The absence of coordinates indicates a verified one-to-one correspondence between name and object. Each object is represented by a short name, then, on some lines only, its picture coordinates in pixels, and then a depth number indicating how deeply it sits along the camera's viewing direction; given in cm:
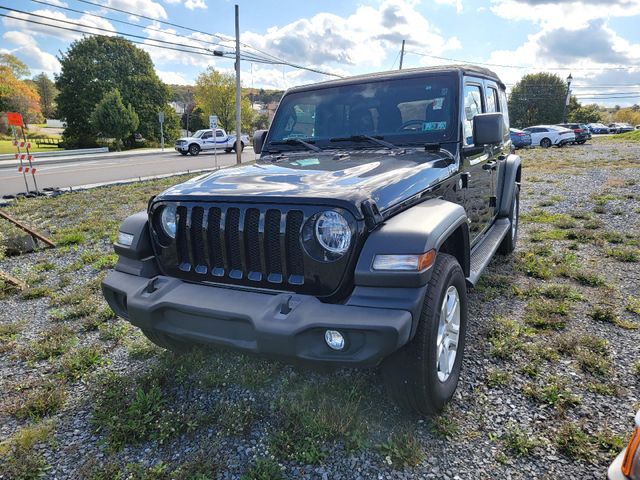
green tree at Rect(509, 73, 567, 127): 5202
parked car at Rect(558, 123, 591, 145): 2539
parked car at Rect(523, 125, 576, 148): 2450
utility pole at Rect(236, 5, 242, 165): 2311
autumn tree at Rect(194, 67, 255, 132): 4722
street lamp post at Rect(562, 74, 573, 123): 3674
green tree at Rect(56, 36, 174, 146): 4084
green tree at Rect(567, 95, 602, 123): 5850
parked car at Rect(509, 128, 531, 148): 2423
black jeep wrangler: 204
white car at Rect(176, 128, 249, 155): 2831
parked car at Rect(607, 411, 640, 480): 137
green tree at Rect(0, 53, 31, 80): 6030
